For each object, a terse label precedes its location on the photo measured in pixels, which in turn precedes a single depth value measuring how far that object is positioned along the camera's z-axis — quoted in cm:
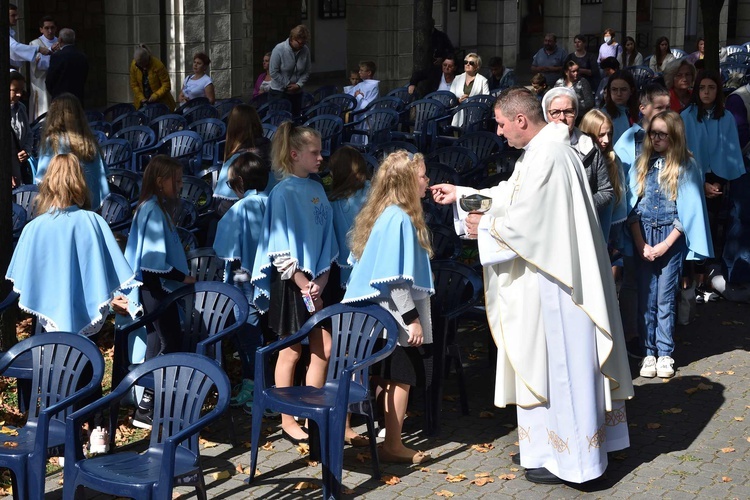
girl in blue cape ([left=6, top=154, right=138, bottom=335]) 1078
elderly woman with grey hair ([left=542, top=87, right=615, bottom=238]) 1176
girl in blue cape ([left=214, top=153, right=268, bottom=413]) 1247
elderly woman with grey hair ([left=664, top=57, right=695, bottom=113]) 1863
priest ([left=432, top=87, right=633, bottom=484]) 1029
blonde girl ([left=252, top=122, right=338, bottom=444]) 1130
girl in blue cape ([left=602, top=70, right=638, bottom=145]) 1602
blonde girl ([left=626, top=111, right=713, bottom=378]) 1356
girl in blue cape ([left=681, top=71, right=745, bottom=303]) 1637
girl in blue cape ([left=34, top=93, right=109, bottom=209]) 1459
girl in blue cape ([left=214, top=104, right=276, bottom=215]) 1397
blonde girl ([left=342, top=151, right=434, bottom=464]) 1056
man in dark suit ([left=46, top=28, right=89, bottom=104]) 2450
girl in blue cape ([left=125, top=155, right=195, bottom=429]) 1160
